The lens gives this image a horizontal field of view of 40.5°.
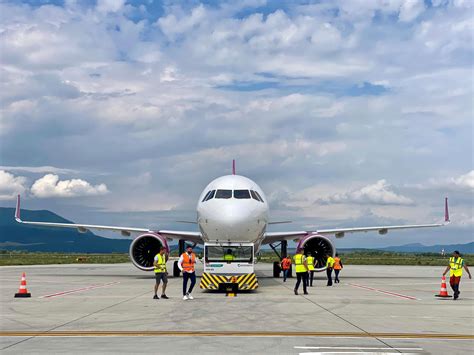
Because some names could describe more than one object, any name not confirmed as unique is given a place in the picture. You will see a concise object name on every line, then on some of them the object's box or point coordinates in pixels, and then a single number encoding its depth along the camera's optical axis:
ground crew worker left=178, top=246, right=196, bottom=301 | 19.30
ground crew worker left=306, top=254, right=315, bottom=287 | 23.53
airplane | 22.72
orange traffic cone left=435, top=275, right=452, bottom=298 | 20.33
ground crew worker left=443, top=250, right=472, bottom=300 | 19.83
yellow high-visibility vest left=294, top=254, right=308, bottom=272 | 21.06
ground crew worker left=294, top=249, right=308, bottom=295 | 21.05
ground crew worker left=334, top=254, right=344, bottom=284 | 27.58
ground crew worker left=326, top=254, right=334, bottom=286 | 26.02
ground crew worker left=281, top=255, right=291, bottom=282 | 27.95
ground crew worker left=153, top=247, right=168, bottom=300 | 19.28
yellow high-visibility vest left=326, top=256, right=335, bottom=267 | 26.23
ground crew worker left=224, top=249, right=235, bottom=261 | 22.83
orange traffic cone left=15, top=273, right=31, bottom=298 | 19.12
